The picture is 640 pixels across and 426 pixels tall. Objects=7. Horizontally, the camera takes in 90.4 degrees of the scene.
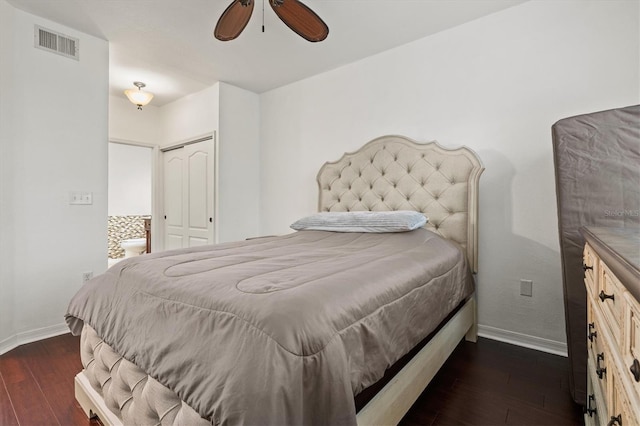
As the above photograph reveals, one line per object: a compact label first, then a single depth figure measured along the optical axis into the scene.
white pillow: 2.20
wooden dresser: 0.58
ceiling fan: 1.91
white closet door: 3.94
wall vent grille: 2.52
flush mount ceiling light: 3.63
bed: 0.77
